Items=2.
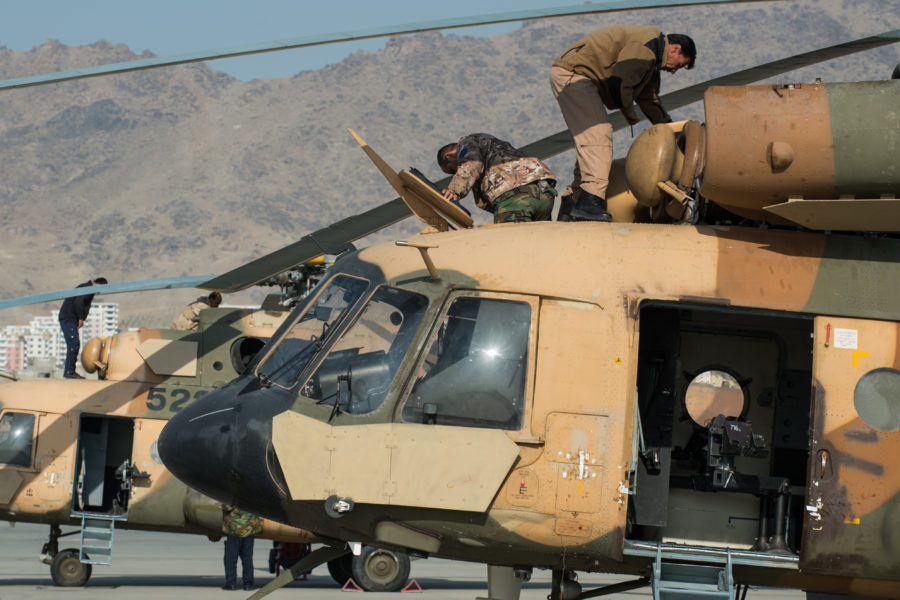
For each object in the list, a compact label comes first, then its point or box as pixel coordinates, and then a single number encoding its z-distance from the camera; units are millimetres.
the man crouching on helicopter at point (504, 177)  16205
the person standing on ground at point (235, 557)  31173
